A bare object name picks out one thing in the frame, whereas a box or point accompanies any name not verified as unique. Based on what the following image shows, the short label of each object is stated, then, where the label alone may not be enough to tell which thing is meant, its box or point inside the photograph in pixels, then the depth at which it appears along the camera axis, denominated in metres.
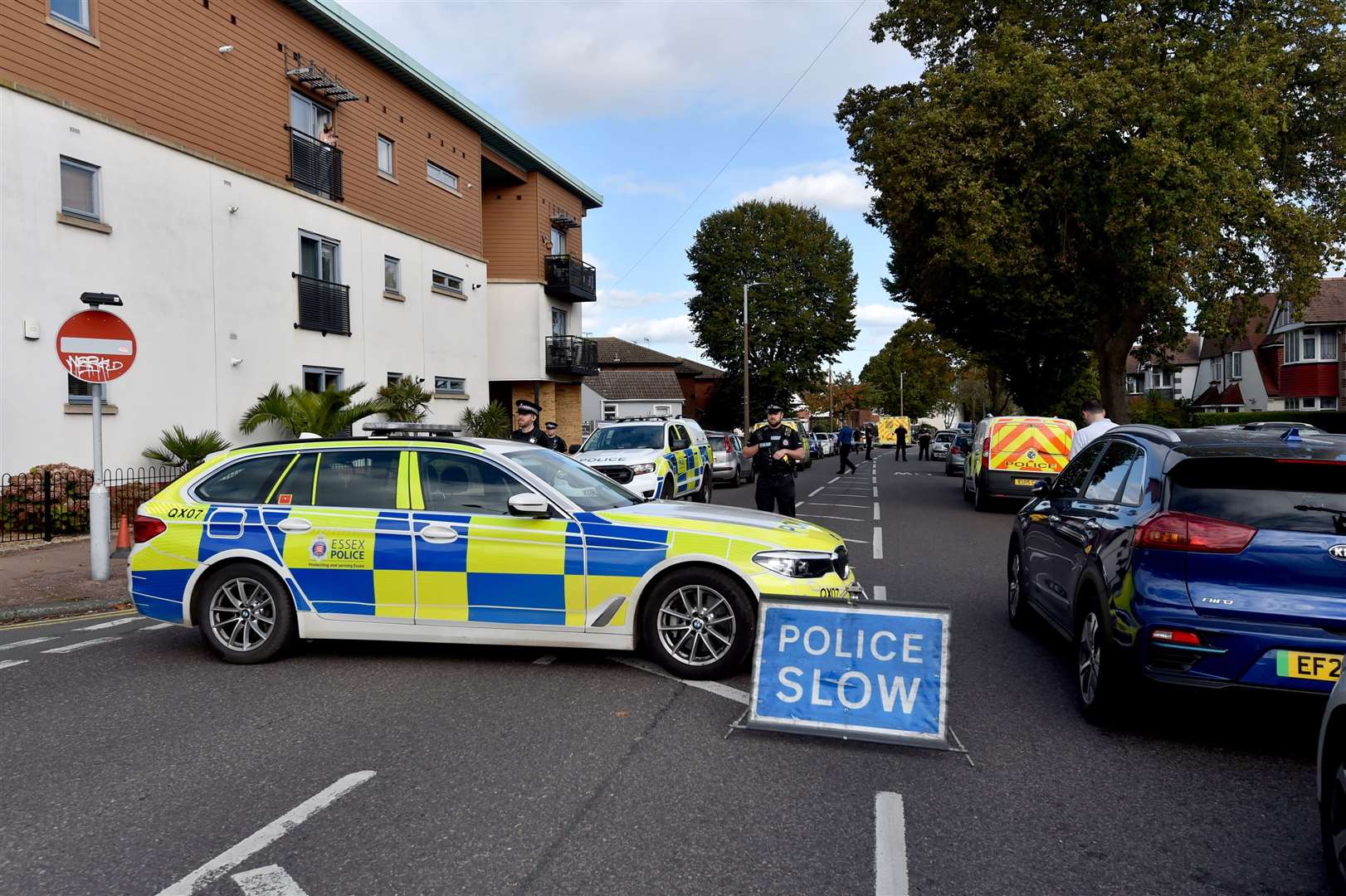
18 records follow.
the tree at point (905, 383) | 86.46
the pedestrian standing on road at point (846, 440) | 31.70
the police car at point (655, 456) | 15.02
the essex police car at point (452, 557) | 5.97
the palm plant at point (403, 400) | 21.61
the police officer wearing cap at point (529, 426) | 11.82
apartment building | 13.74
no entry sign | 9.77
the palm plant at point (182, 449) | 15.51
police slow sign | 4.80
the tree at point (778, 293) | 51.56
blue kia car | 4.42
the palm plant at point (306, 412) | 17.70
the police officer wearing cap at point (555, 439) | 12.69
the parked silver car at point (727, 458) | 26.14
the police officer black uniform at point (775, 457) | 10.38
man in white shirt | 11.00
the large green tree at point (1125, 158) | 18.31
